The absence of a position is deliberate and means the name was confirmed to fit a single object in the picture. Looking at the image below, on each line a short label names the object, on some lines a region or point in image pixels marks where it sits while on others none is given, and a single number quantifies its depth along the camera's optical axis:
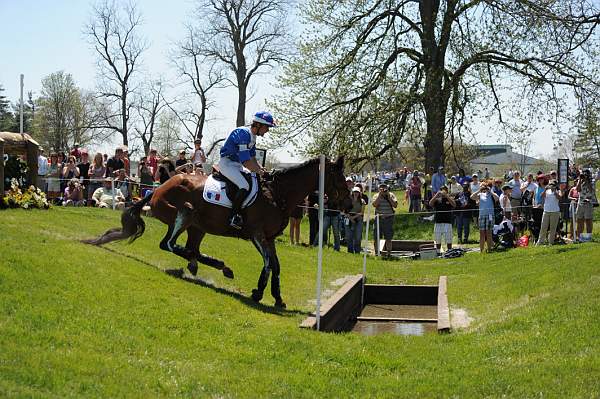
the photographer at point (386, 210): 25.44
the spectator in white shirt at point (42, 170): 22.09
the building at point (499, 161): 96.14
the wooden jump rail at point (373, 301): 13.30
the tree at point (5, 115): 68.03
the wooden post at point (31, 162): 18.93
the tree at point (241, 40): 48.75
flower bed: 17.58
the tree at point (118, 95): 56.12
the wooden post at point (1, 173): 17.25
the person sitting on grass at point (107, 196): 22.69
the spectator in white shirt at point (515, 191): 27.36
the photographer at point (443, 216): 25.72
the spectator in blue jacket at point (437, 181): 30.60
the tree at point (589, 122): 31.77
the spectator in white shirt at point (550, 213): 22.77
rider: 13.10
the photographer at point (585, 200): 22.94
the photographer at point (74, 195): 22.69
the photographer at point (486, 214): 24.16
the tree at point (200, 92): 52.94
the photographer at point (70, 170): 23.50
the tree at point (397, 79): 32.97
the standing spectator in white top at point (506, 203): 25.34
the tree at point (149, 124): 60.81
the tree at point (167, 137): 66.06
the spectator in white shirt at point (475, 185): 27.74
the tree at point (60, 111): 67.04
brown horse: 13.55
